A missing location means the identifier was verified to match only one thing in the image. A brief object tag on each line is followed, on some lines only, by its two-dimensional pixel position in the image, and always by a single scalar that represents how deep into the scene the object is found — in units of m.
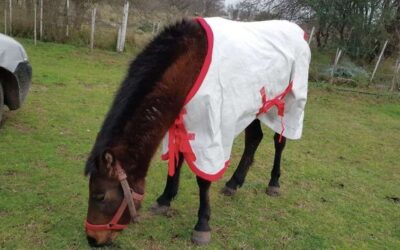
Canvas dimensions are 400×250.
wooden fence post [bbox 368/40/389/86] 12.21
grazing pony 2.43
